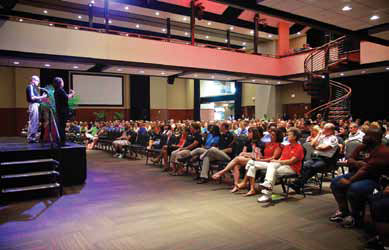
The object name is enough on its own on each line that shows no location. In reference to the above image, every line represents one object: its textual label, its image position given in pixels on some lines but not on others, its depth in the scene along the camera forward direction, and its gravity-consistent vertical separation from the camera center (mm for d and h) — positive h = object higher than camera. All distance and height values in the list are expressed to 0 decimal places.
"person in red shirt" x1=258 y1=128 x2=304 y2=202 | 4488 -777
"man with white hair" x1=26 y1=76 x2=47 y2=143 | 6211 +13
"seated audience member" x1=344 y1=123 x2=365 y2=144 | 5781 -362
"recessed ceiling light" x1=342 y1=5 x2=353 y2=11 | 5146 +1958
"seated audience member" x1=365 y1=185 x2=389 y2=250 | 2777 -1034
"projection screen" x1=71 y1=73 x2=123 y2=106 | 19734 +1924
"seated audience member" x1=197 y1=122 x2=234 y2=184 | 5871 -759
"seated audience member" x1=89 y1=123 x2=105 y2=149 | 13398 -1061
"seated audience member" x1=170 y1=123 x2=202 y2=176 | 6698 -730
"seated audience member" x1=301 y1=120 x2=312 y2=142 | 7387 -376
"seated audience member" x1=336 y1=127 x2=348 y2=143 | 7706 -462
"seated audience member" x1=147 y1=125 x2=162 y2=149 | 8550 -699
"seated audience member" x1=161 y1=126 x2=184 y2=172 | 7453 -733
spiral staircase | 12031 +1698
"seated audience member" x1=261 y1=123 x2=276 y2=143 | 6243 -503
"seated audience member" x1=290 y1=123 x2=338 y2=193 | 4824 -708
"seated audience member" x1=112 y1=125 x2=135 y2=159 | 10281 -945
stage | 4941 -723
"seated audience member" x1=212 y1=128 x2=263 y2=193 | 5245 -744
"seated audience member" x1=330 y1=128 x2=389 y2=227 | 3203 -744
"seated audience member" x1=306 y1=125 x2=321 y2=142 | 5936 -339
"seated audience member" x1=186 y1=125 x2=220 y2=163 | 6366 -592
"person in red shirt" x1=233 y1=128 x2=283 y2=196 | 4878 -749
